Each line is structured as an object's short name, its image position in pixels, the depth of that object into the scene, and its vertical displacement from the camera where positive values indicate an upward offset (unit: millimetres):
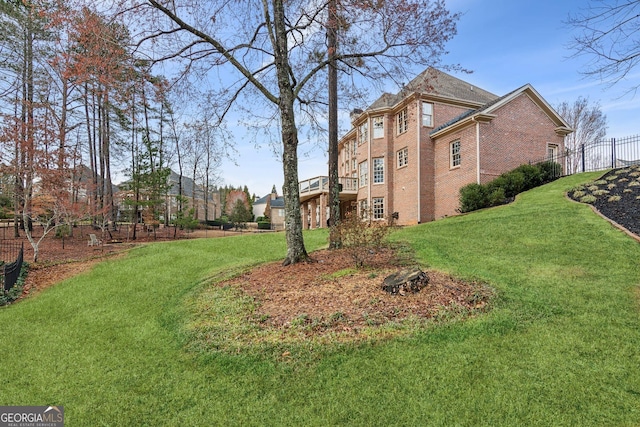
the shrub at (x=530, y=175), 15609 +1586
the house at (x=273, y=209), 55606 +549
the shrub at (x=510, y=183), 15055 +1165
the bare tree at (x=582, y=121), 29531 +7971
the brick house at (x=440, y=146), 16422 +3627
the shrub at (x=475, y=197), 14938 +520
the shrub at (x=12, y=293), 7182 -1836
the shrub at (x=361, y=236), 6562 -535
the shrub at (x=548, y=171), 16188 +1850
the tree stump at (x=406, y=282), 5051 -1180
